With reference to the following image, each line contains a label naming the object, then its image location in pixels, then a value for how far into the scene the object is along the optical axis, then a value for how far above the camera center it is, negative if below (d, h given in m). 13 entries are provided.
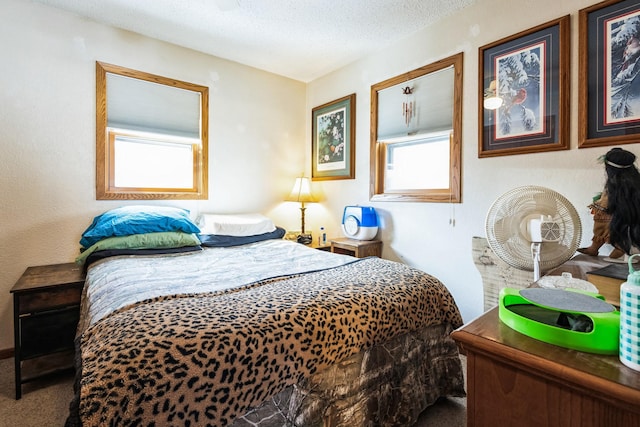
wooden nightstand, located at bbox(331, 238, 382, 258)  2.80 -0.36
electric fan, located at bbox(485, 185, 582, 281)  1.35 -0.09
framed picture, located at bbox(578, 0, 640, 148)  1.63 +0.76
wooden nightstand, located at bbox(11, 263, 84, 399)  1.76 -0.69
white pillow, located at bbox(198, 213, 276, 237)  2.72 -0.15
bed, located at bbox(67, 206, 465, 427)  0.85 -0.46
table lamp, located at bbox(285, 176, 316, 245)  3.53 +0.18
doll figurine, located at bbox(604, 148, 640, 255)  1.07 +0.04
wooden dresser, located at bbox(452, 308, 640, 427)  0.51 -0.33
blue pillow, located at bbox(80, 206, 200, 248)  2.24 -0.11
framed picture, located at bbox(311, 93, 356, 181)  3.25 +0.78
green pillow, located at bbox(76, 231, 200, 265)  2.16 -0.25
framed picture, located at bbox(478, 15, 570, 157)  1.87 +0.78
